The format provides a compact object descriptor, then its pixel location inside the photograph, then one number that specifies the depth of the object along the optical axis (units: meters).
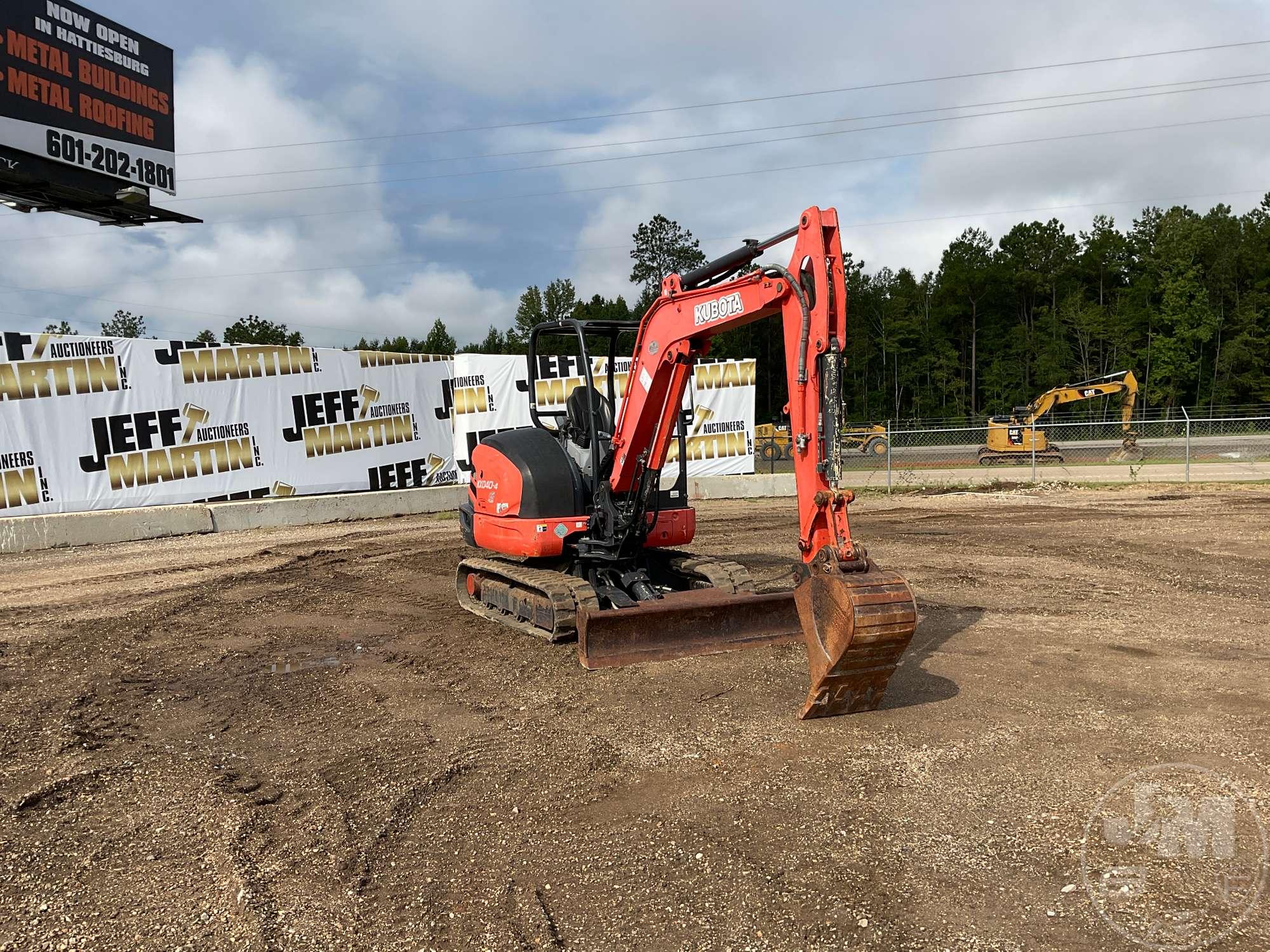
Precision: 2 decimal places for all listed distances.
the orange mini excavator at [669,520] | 5.14
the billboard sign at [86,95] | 15.02
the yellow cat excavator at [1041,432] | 27.59
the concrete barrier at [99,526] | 13.70
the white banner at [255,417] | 14.38
